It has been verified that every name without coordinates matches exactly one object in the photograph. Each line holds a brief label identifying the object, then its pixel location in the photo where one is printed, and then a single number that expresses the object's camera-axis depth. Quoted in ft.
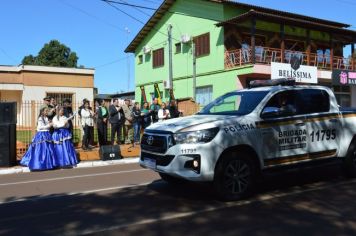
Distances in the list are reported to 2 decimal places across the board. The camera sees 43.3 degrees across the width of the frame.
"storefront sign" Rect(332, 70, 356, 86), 94.15
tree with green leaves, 221.25
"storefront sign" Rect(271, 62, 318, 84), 69.87
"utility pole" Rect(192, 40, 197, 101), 100.31
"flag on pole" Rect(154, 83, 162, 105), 86.94
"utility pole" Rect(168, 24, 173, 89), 91.71
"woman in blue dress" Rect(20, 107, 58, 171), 40.55
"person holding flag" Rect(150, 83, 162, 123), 57.11
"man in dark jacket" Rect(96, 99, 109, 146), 51.47
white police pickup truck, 22.27
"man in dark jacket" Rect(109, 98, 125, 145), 51.31
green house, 90.79
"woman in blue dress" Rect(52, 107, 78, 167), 41.65
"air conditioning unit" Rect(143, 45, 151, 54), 120.78
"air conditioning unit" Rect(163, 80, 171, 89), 106.38
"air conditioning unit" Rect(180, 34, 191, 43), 102.63
